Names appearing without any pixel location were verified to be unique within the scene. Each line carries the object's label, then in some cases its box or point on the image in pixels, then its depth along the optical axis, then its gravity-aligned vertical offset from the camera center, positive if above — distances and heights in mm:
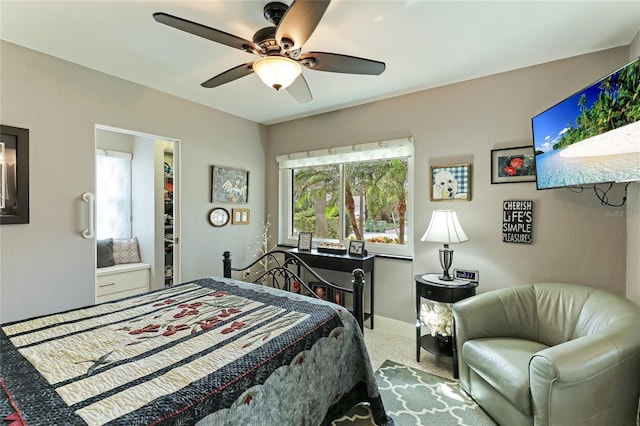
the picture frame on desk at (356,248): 3193 -398
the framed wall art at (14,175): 2083 +268
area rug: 1824 -1286
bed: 947 -596
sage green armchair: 1374 -799
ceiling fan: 1259 +855
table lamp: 2482 -183
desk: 3088 -542
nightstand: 2365 -685
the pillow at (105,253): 3584 -499
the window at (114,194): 3932 +251
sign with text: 2443 -91
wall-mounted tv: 1510 +453
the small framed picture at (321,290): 3527 -952
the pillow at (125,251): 3812 -510
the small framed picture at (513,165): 2443 +392
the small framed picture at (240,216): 3709 -57
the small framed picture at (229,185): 3490 +331
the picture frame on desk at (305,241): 3578 -356
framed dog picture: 2734 +274
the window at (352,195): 3203 +203
